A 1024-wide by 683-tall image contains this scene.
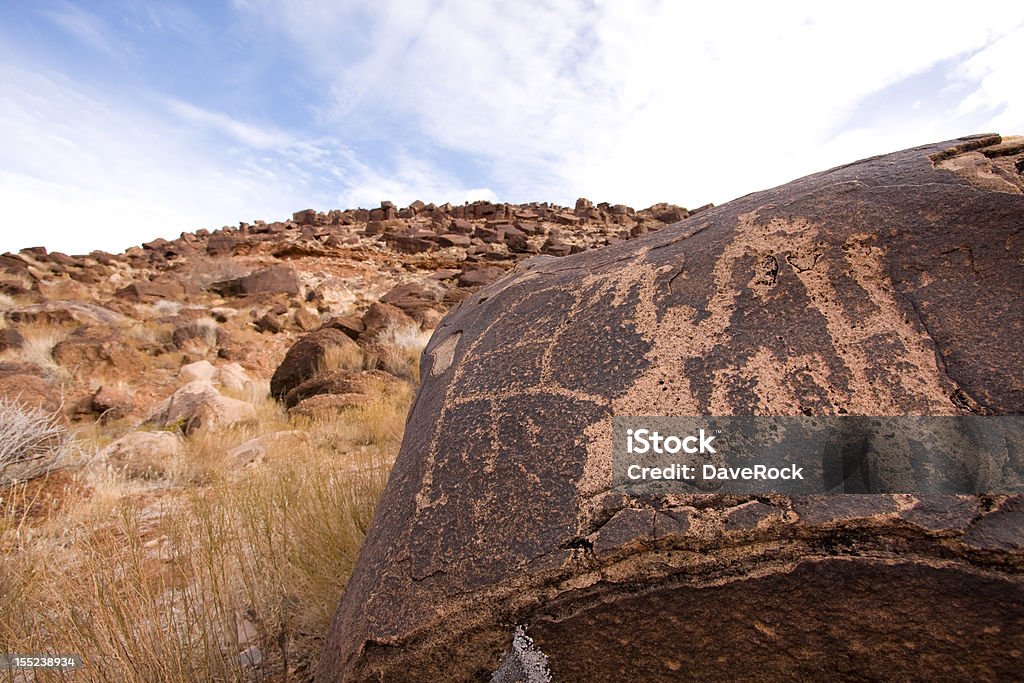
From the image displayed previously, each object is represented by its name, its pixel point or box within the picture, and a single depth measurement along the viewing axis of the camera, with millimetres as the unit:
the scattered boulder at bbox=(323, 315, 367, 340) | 8703
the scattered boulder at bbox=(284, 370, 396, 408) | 6078
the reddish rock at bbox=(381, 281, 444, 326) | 10038
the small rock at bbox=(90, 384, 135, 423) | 6261
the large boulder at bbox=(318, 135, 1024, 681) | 989
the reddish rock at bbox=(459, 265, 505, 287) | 13625
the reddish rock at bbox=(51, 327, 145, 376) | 7496
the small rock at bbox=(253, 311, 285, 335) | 11102
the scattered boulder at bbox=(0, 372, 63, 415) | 4582
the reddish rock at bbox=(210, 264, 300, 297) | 14195
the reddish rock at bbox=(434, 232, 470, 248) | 19484
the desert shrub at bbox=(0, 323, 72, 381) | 7168
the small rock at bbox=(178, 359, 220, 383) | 7668
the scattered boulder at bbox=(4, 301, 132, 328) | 10060
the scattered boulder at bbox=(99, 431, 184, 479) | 4305
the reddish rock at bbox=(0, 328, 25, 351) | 7934
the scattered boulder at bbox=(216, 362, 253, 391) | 7426
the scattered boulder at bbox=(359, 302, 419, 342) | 8602
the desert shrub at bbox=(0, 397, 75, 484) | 3740
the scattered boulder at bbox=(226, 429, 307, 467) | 4320
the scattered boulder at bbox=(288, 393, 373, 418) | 5527
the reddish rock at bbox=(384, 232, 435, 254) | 19266
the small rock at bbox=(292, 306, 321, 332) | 11531
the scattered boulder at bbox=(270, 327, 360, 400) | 7215
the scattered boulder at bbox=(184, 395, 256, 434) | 5367
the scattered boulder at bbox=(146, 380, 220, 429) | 5648
